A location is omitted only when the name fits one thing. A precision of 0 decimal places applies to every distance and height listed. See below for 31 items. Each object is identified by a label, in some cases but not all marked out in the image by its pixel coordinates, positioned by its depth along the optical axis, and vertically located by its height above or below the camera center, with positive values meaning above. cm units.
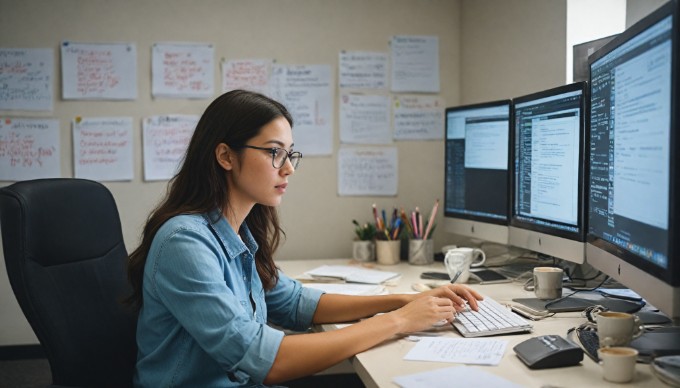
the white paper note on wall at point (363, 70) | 295 +40
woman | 128 -28
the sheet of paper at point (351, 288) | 202 -41
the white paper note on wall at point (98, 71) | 284 +38
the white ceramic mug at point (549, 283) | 176 -33
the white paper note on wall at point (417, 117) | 299 +19
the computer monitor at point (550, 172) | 172 -4
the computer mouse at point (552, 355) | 120 -36
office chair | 135 -26
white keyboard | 145 -37
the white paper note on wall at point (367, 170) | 297 -5
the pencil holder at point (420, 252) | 259 -36
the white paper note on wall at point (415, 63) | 298 +43
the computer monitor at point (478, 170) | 218 -4
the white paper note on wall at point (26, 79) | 283 +34
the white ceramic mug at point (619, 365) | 110 -34
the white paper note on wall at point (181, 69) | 286 +39
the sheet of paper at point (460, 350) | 126 -38
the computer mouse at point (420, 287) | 198 -39
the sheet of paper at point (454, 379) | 112 -38
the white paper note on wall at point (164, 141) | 288 +8
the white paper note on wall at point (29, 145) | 285 +6
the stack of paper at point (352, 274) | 223 -40
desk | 113 -38
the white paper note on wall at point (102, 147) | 286 +5
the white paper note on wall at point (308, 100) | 291 +26
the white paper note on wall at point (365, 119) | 296 +18
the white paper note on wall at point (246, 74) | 289 +37
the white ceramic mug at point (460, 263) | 213 -34
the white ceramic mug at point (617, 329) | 122 -32
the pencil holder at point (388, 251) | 260 -36
